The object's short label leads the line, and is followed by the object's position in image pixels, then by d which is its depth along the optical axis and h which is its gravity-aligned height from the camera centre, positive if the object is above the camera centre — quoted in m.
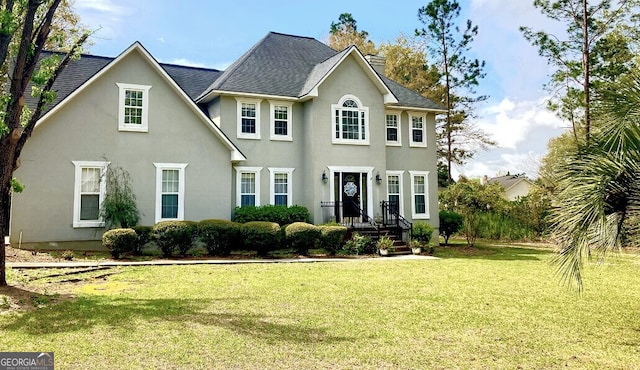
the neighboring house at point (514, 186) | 53.72 +4.33
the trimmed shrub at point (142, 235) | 15.01 -0.36
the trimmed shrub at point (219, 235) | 15.41 -0.39
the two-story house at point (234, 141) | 15.81 +3.33
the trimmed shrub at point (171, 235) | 14.78 -0.36
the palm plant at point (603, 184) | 6.08 +0.51
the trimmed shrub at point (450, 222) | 22.73 +0.01
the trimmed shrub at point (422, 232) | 19.52 -0.42
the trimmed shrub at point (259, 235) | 15.55 -0.39
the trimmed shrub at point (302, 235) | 16.36 -0.44
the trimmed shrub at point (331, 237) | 16.67 -0.51
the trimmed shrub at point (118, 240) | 14.10 -0.50
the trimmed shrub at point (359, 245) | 17.42 -0.88
